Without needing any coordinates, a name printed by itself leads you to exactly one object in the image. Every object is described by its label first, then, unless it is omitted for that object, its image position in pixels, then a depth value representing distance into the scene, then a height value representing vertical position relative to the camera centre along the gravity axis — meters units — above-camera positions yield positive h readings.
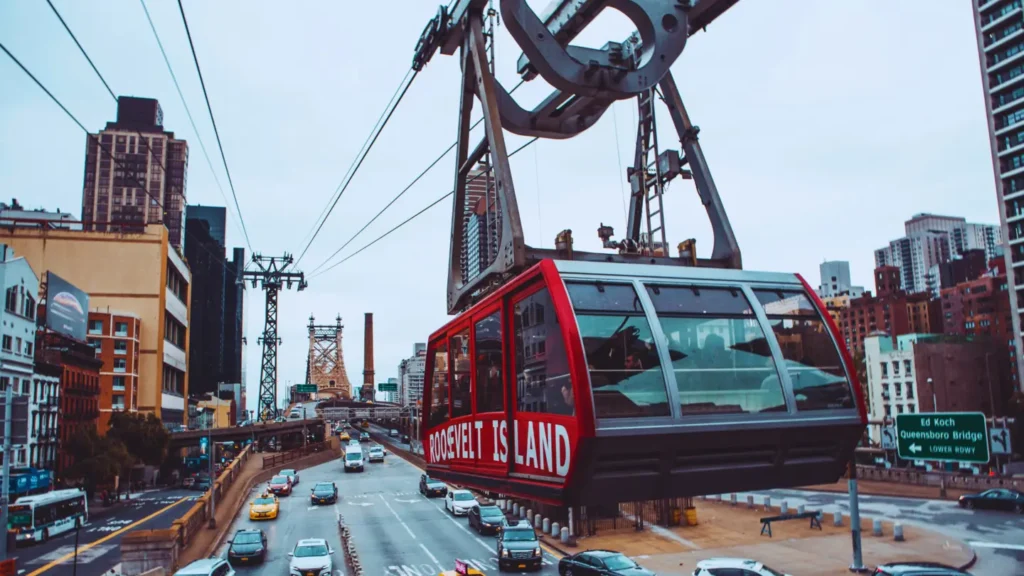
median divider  27.53 -6.55
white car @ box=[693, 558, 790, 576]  21.86 -5.76
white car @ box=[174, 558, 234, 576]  23.78 -5.91
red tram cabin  6.97 -0.04
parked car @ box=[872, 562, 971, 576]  20.02 -5.48
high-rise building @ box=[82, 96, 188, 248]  182.38 +57.42
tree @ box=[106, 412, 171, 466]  60.09 -3.53
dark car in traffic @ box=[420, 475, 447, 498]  48.78 -6.95
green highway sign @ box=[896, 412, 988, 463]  19.50 -1.79
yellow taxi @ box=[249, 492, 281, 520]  40.94 -6.75
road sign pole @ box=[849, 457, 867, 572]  23.10 -5.17
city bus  36.22 -6.24
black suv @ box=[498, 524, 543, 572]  27.47 -6.37
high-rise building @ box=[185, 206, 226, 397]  149.75 +16.21
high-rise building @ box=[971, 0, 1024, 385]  78.38 +29.30
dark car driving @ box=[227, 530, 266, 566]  29.88 -6.59
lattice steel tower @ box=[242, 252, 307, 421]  48.81 +7.00
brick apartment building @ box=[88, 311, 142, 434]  68.25 +3.50
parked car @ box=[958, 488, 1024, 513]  39.91 -7.09
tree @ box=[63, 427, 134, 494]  52.09 -4.67
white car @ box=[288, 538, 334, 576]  26.22 -6.31
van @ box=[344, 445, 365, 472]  65.31 -6.46
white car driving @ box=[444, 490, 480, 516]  41.28 -6.70
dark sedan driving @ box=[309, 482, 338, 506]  46.72 -6.83
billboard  56.62 +7.17
